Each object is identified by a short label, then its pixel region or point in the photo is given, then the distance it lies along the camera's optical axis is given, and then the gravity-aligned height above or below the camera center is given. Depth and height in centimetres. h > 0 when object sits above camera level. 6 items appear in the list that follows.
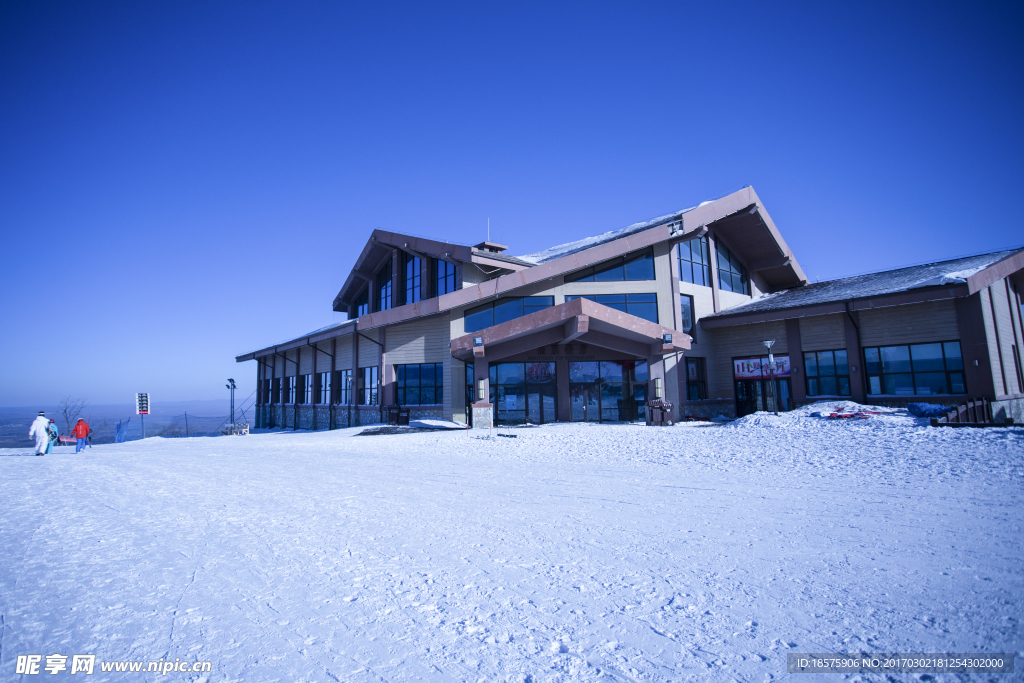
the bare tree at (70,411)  4976 +32
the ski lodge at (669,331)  1966 +239
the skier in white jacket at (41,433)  1728 -54
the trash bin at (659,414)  1994 -87
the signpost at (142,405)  2688 +37
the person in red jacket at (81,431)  1892 -61
